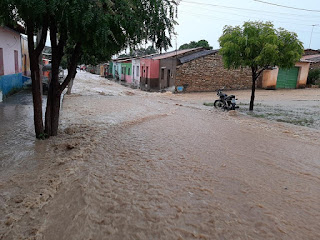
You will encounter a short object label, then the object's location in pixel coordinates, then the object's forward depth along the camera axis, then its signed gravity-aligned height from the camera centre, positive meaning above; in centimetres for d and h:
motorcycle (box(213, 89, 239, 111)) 1156 -113
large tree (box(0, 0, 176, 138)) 436 +81
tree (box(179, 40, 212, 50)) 4436 +533
